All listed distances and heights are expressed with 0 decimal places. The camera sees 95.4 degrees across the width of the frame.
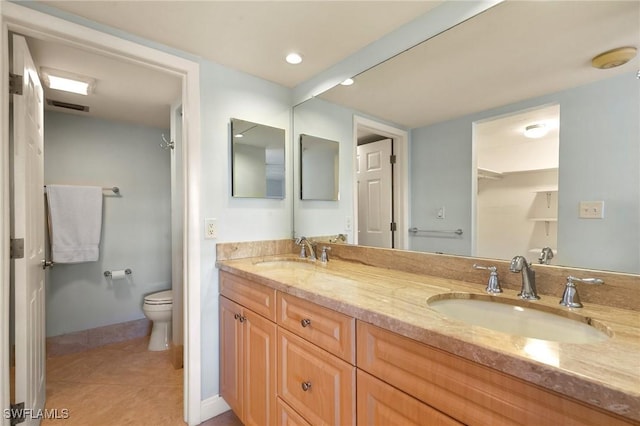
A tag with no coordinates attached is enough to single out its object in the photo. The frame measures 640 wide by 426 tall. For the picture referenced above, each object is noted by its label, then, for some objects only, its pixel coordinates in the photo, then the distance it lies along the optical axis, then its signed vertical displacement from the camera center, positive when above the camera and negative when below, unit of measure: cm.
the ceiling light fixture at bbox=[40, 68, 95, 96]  184 +85
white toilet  253 -94
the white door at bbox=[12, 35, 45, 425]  135 -9
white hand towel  246 -10
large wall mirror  91 +31
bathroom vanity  56 -38
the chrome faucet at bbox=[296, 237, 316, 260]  193 -24
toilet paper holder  273 -59
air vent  232 +86
